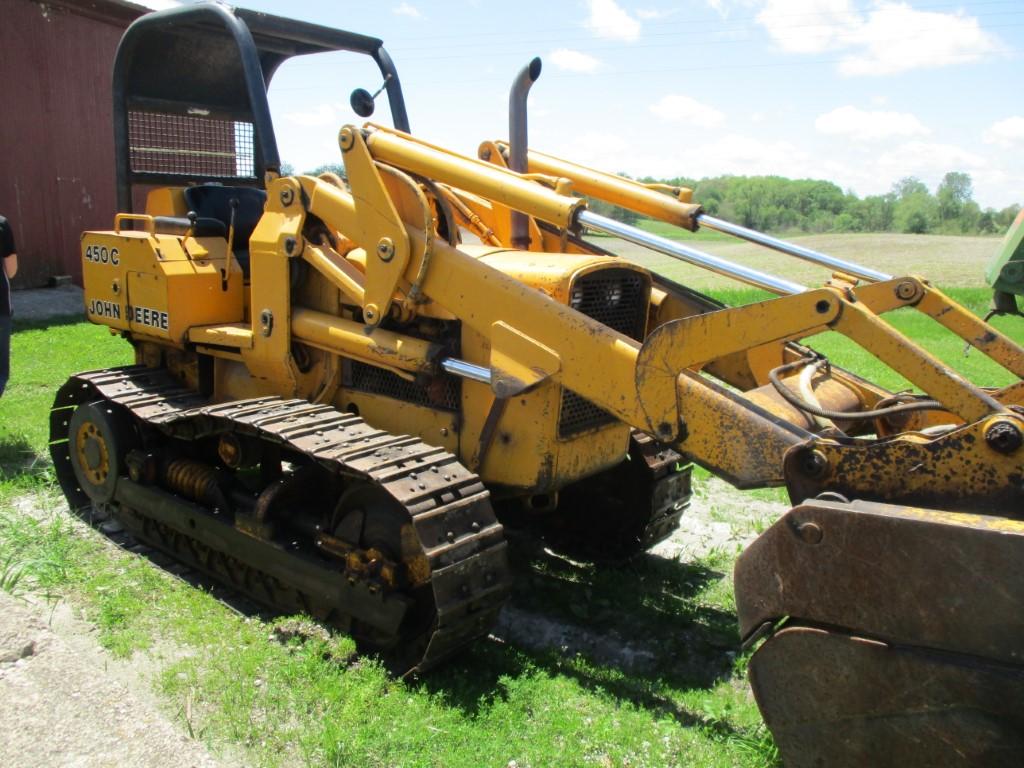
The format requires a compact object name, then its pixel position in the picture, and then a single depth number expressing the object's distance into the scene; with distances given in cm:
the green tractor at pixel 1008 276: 485
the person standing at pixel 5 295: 703
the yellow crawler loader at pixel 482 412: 279
